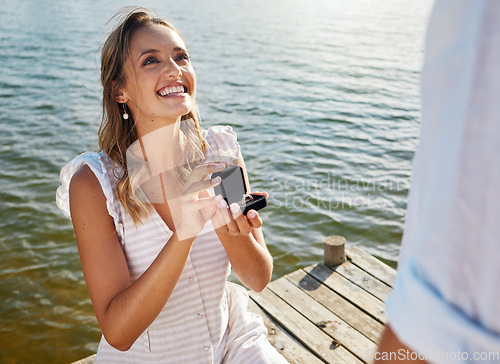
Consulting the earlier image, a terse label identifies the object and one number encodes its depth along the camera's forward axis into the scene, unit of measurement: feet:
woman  6.19
